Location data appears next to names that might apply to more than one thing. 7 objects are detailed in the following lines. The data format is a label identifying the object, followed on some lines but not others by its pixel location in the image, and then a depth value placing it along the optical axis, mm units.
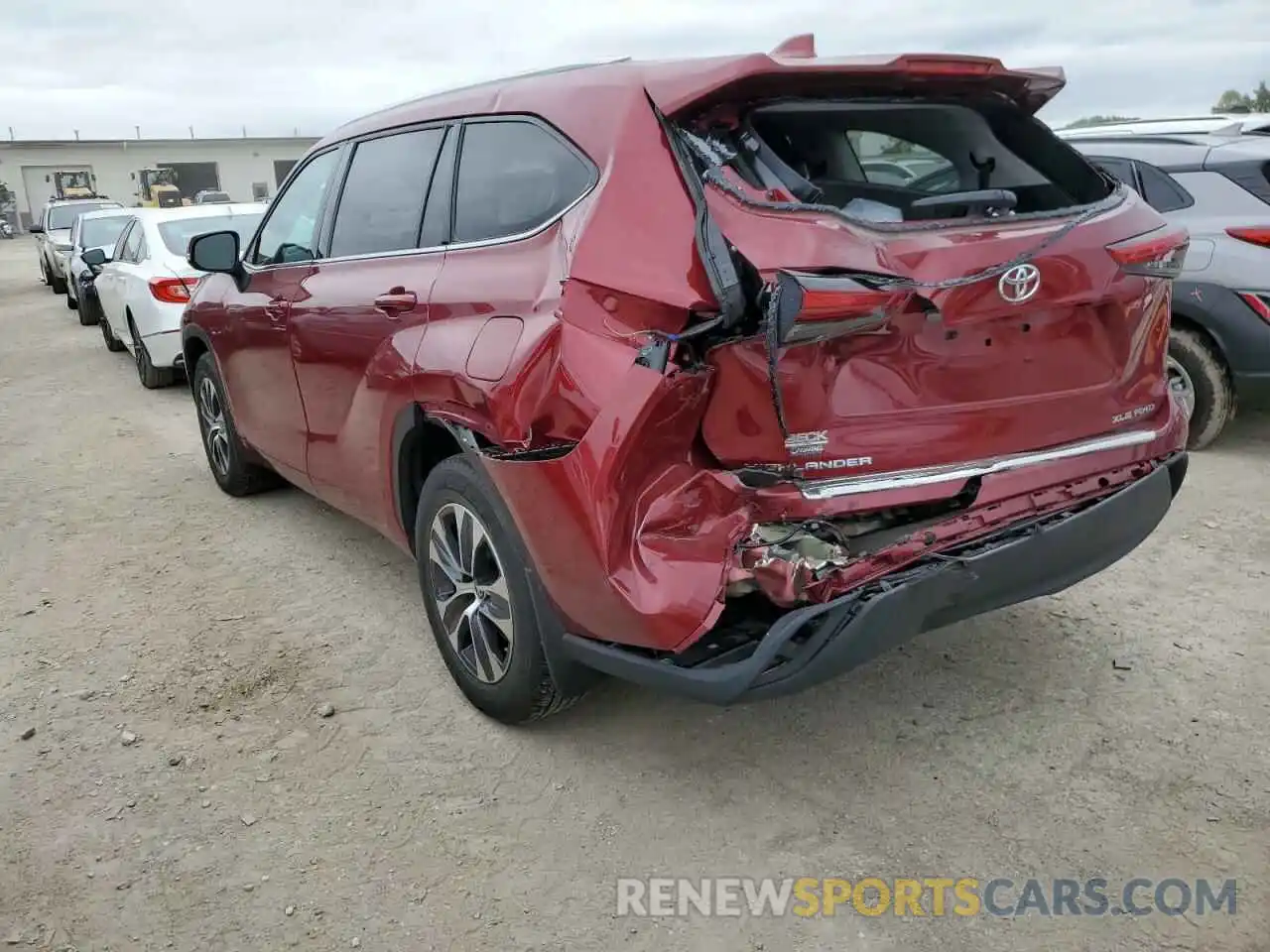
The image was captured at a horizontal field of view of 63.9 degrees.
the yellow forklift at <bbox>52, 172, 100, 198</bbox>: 47531
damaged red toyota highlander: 2348
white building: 47188
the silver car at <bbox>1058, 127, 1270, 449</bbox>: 5293
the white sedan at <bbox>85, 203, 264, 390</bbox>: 8180
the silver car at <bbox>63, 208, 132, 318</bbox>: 13852
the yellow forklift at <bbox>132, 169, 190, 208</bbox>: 38891
